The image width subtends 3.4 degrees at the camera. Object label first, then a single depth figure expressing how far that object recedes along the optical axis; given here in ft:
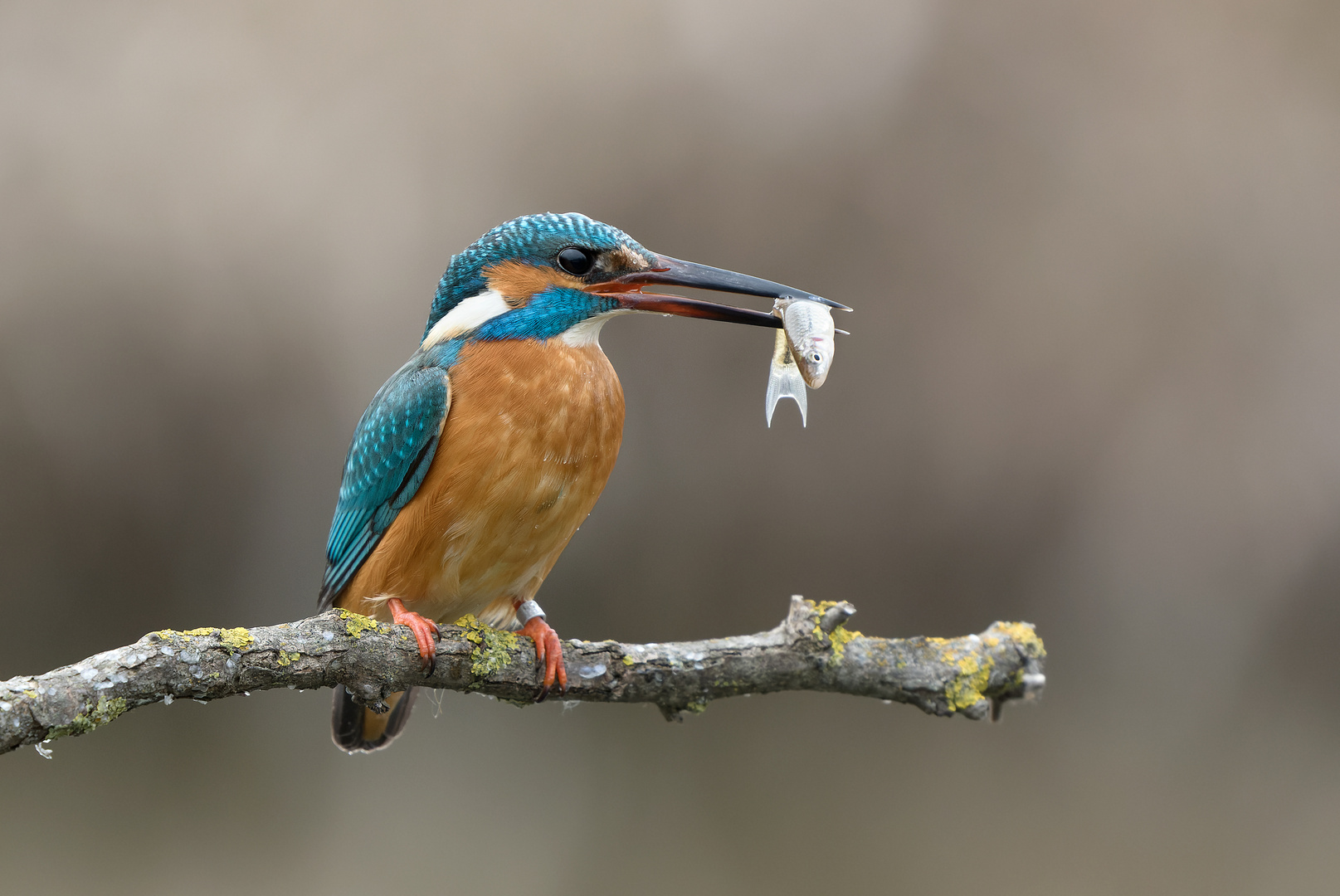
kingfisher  14.23
